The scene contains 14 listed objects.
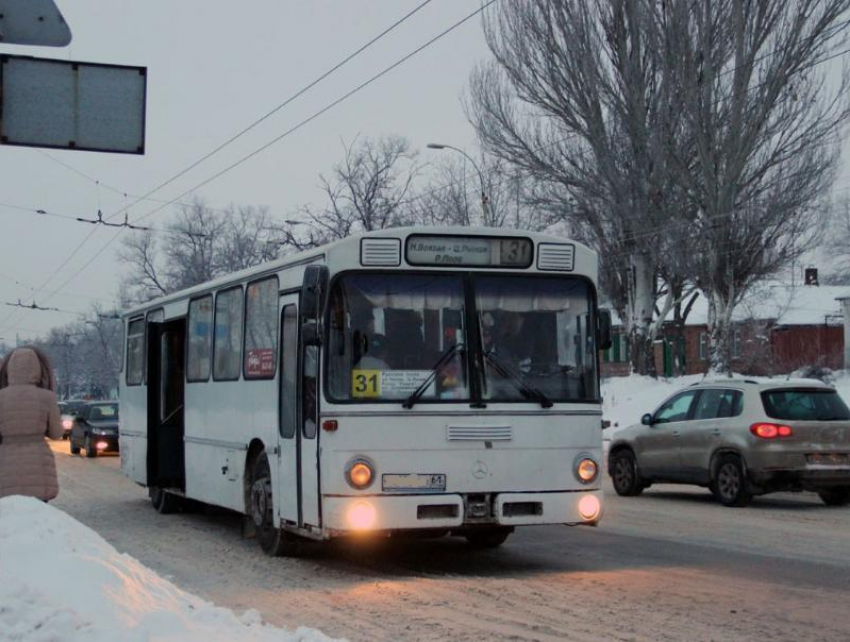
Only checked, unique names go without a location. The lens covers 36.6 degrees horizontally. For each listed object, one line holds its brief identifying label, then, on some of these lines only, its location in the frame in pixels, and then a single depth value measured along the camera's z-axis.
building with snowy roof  51.40
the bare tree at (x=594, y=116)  45.38
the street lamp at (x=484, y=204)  36.55
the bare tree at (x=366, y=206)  55.53
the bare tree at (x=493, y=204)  50.41
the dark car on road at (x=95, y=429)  34.55
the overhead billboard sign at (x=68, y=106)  7.29
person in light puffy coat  9.48
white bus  10.50
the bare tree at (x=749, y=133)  42.94
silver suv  16.08
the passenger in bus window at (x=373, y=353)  10.62
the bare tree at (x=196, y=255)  79.94
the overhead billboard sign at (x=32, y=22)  6.89
